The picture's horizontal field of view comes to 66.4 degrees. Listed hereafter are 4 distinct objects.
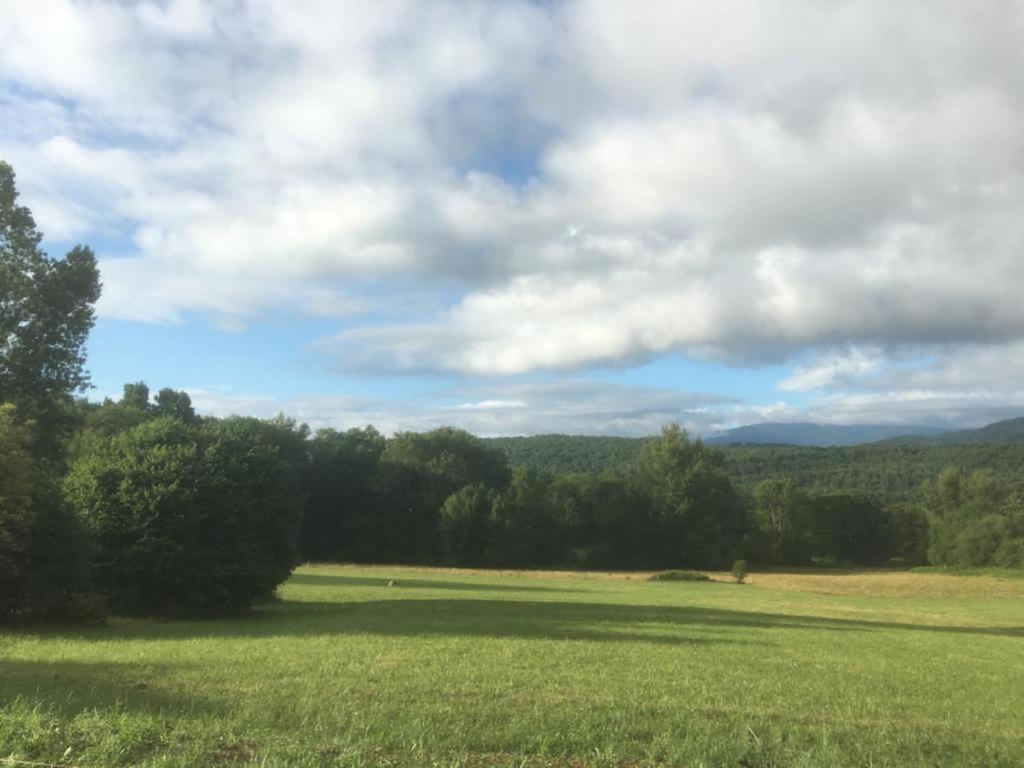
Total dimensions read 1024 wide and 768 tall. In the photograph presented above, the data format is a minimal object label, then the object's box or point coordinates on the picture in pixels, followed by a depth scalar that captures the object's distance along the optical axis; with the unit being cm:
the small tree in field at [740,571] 7359
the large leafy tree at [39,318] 3425
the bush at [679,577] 7431
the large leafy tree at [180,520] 2645
